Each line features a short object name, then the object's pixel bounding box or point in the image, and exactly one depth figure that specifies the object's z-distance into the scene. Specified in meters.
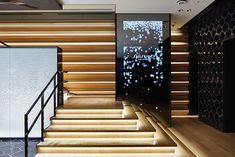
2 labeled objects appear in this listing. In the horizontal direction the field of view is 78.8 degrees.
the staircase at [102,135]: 2.32
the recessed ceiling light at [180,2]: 3.12
